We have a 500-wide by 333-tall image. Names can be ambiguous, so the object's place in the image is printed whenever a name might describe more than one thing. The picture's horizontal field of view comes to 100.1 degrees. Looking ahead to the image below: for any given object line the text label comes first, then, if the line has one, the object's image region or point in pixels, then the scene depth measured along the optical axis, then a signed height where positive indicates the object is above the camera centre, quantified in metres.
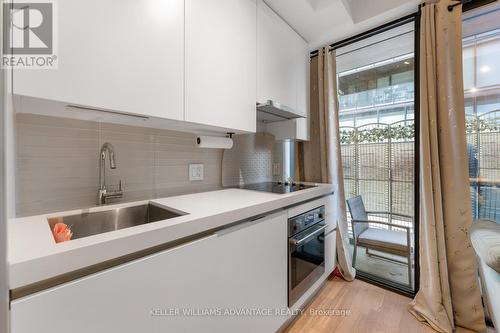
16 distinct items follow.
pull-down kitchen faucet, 1.04 -0.02
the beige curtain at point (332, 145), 2.02 +0.22
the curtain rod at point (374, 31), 1.68 +1.19
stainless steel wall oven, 1.41 -0.63
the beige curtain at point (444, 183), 1.42 -0.13
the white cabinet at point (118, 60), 0.71 +0.44
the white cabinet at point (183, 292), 0.55 -0.43
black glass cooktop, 1.63 -0.17
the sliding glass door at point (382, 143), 1.77 +0.21
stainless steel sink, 0.96 -0.25
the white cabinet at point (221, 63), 1.10 +0.62
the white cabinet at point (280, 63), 1.54 +0.88
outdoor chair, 1.76 -0.62
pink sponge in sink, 0.70 -0.22
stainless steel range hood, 1.49 +0.46
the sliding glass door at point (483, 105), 1.43 +0.42
